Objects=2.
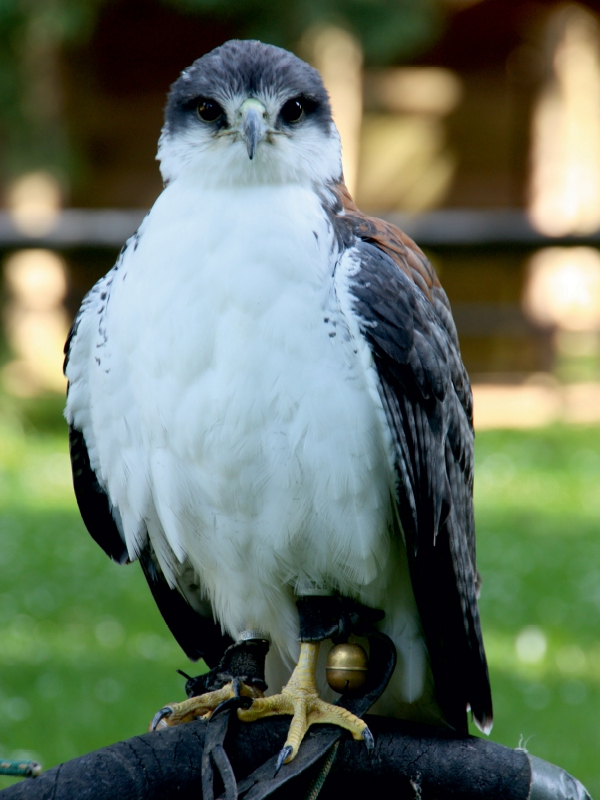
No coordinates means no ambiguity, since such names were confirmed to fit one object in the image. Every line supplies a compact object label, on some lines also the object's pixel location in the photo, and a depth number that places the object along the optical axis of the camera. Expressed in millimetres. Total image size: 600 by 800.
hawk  5064
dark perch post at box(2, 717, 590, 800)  5013
